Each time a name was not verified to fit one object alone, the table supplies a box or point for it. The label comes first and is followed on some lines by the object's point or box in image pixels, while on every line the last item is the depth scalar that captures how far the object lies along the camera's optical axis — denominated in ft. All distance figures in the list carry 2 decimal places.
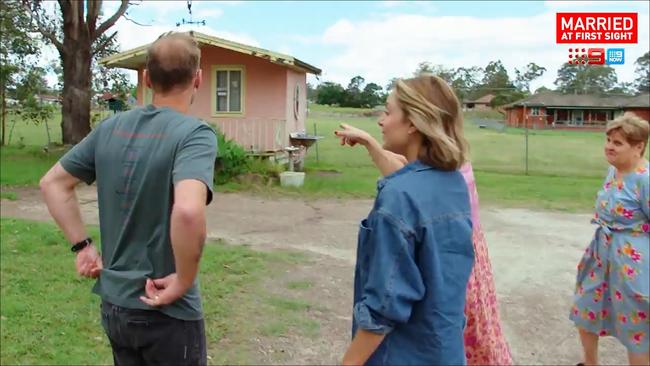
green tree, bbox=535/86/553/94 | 139.61
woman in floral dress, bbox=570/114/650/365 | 13.30
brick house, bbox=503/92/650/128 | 135.85
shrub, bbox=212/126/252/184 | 49.47
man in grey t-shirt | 7.16
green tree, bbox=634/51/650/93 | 199.85
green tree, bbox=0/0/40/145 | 62.13
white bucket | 49.24
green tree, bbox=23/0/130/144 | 61.21
